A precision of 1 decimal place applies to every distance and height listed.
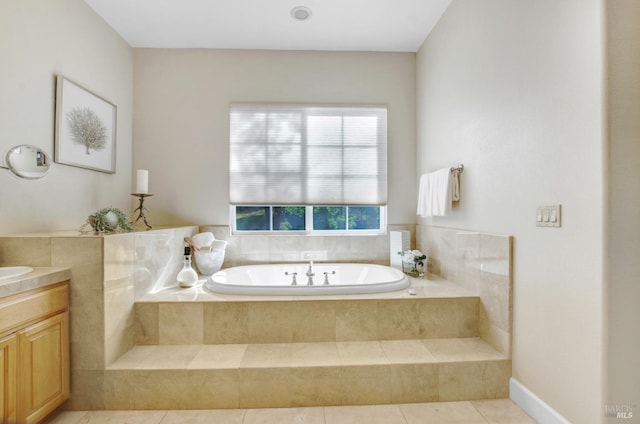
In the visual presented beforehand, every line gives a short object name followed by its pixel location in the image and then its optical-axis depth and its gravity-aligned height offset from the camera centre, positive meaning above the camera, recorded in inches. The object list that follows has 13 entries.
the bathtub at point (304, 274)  102.1 -21.7
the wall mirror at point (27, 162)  71.9 +12.5
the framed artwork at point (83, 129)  85.8 +26.0
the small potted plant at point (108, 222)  75.8 -2.2
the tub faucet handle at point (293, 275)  111.9 -22.7
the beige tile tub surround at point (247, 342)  68.5 -32.7
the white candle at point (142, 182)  103.7 +10.5
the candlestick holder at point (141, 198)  102.7 +5.2
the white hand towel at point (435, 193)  96.0 +7.0
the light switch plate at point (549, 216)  58.3 -0.3
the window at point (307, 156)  123.9 +23.3
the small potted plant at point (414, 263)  108.7 -17.2
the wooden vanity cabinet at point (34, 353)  53.5 -26.8
